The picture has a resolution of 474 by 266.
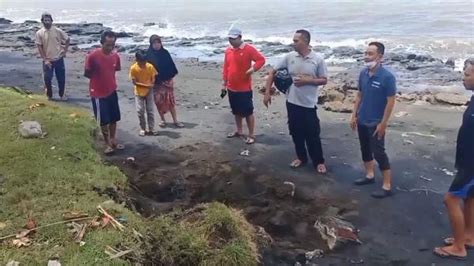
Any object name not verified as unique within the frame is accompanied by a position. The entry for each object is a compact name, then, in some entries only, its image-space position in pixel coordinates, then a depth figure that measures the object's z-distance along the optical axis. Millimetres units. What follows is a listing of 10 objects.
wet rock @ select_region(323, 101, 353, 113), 11602
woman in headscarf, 9461
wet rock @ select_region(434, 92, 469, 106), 12606
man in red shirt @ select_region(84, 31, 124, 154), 8047
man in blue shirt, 6594
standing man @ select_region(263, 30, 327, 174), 7305
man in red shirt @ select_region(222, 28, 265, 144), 8461
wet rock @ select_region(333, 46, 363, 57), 22748
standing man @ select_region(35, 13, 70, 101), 11227
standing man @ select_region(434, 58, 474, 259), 5328
